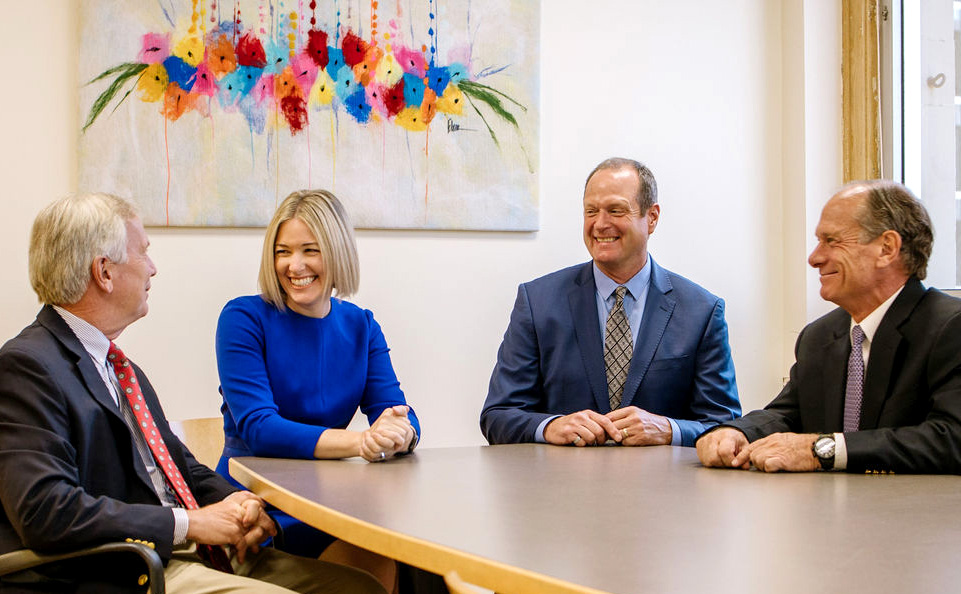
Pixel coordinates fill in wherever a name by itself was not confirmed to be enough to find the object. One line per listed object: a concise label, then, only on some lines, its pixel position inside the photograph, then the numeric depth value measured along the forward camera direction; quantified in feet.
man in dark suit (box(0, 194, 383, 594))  5.55
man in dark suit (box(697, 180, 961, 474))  6.34
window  12.01
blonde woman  7.87
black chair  5.53
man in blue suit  9.21
